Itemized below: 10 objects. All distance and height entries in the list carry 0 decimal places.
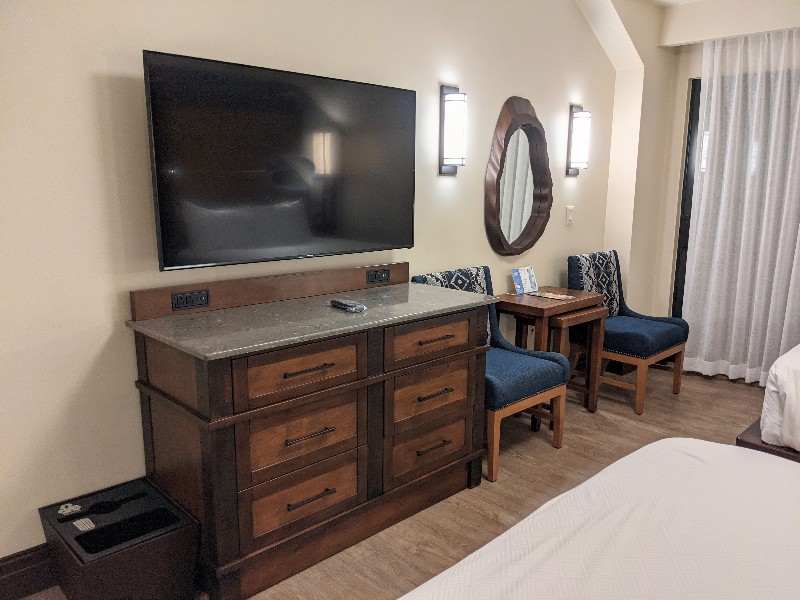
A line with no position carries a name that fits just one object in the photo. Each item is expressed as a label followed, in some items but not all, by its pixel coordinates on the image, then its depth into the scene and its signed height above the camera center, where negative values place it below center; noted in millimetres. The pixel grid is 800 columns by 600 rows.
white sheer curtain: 3895 -89
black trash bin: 1730 -1040
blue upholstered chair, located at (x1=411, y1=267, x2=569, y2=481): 2729 -832
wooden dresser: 1858 -742
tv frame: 1896 +85
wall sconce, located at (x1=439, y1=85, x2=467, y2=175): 3021 +340
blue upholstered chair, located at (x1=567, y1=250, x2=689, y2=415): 3639 -809
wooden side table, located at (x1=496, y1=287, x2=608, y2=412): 3236 -664
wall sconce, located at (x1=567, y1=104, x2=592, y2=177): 3869 +372
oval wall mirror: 3398 +81
